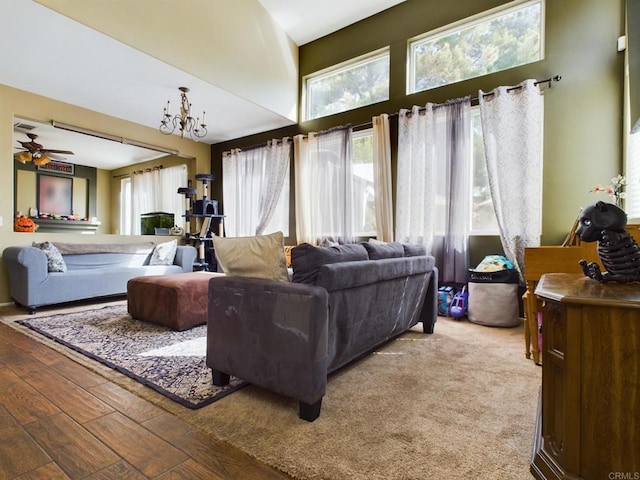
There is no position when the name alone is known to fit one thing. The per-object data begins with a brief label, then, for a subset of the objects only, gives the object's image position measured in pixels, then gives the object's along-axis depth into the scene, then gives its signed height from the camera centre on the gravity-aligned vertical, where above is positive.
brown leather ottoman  2.93 -0.58
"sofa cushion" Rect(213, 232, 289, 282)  1.85 -0.10
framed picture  5.84 +0.79
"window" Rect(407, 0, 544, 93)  3.59 +2.31
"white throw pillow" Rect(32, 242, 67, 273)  3.84 -0.23
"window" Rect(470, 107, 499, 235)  3.79 +0.57
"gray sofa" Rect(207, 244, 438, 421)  1.52 -0.44
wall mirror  4.90 +1.22
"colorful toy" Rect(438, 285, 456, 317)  3.71 -0.70
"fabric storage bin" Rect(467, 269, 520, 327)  3.29 -0.61
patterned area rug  1.83 -0.83
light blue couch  3.56 -0.42
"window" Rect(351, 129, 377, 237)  4.63 +0.72
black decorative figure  1.14 -0.01
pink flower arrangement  2.47 +0.39
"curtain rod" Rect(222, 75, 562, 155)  3.36 +1.64
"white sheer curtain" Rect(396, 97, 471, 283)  3.79 +0.68
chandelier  4.12 +1.83
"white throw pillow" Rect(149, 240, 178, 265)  5.03 -0.25
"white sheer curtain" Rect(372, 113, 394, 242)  4.32 +0.82
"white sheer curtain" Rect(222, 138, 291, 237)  5.54 +0.91
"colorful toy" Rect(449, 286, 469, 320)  3.59 -0.74
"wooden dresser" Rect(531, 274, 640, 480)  0.88 -0.41
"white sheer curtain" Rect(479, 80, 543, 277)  3.39 +0.84
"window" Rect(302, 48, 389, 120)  4.67 +2.35
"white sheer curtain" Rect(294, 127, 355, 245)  4.73 +0.80
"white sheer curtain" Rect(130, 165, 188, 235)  6.25 +0.89
